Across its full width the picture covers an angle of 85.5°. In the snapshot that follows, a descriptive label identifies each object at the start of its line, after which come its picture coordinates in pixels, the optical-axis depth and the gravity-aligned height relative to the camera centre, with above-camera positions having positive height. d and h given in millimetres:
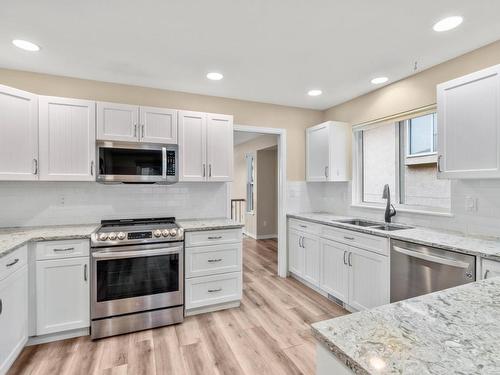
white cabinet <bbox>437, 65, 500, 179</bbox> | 1976 +474
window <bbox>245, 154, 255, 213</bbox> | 7212 +109
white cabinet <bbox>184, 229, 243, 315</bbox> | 2805 -902
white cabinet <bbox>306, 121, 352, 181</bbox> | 3664 +481
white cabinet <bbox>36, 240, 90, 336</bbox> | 2312 -895
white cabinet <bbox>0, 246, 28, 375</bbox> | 1888 -923
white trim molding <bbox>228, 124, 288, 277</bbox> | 3982 -222
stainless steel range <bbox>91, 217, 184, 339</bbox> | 2424 -874
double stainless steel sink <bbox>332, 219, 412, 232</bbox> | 2946 -448
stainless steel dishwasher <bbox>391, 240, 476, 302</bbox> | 1867 -628
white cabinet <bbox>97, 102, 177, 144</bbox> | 2766 +665
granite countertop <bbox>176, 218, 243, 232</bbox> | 2814 -422
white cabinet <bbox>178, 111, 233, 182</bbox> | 3084 +462
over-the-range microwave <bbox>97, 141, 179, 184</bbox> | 2734 +244
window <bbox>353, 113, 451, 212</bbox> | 2906 +258
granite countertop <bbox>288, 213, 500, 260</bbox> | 1815 -423
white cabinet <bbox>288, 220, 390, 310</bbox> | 2521 -864
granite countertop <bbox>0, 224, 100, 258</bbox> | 2059 -427
